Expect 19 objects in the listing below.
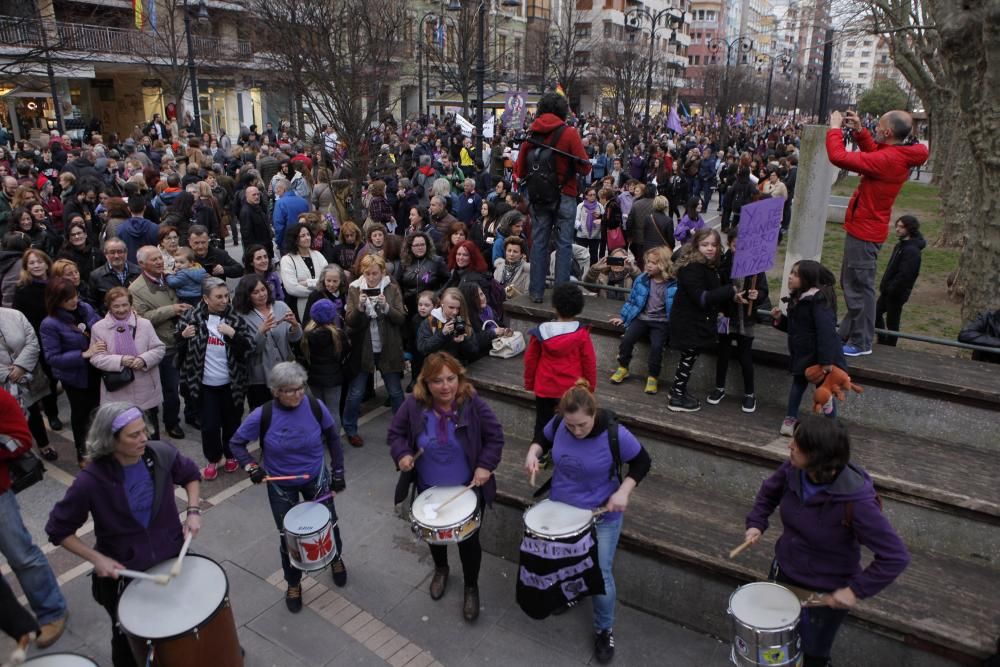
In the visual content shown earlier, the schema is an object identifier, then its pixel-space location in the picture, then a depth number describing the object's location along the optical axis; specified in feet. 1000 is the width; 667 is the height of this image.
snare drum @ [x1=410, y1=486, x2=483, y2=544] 14.43
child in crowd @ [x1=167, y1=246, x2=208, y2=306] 24.68
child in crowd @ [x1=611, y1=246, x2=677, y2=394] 20.89
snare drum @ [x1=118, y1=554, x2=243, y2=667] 11.71
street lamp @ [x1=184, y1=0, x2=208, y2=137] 80.59
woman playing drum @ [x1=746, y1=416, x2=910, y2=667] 11.35
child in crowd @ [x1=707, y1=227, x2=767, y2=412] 19.21
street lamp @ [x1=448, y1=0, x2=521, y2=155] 51.60
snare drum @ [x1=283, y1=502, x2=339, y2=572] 15.15
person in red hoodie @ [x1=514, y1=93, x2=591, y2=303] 21.63
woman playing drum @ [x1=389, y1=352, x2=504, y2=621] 15.48
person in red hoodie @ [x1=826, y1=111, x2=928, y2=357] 19.06
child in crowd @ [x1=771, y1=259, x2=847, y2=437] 16.74
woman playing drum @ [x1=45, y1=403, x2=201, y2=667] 12.61
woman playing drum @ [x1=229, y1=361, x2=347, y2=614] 15.70
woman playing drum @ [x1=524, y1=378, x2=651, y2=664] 13.79
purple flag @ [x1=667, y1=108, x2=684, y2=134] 68.85
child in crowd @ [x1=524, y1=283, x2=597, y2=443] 17.04
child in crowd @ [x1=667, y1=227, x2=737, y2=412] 18.93
